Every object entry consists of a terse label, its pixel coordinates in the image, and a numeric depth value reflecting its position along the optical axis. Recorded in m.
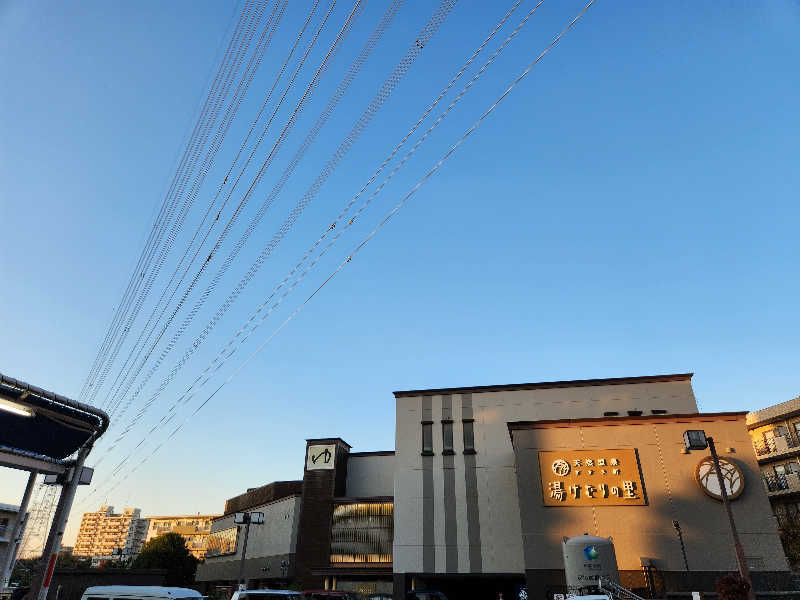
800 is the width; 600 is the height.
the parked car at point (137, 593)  14.02
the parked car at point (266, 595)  17.62
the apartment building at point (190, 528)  140.75
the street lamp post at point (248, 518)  27.32
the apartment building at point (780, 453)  45.34
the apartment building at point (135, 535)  184.00
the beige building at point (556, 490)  25.58
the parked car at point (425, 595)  27.00
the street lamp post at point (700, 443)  18.63
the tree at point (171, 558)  72.88
